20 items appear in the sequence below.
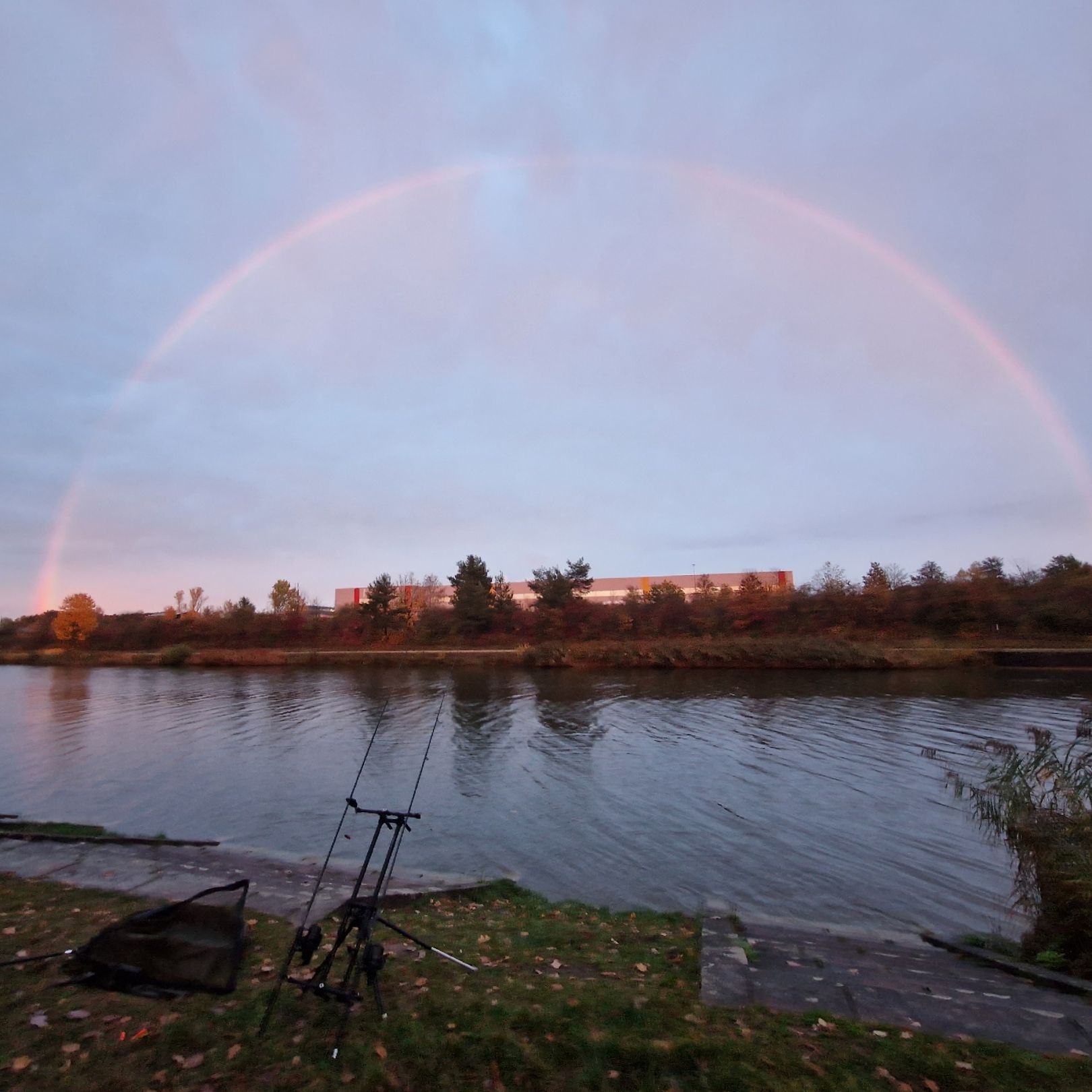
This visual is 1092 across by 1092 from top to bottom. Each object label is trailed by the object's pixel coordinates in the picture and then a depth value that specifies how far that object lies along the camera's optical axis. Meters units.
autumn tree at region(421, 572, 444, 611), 85.17
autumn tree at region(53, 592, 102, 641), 82.69
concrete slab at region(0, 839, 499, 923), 8.30
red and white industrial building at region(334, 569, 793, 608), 102.69
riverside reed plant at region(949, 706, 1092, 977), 7.11
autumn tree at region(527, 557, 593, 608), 67.38
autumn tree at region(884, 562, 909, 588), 70.71
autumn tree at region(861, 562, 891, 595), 63.09
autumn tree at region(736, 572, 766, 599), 67.00
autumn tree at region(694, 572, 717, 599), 72.88
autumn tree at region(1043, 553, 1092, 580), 58.66
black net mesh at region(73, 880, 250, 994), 5.23
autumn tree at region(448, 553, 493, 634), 68.31
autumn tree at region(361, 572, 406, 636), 75.25
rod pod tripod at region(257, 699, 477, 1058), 4.47
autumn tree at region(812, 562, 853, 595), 64.62
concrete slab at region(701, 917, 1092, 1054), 5.13
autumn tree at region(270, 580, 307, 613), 97.69
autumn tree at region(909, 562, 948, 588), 61.22
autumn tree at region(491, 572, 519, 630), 69.50
